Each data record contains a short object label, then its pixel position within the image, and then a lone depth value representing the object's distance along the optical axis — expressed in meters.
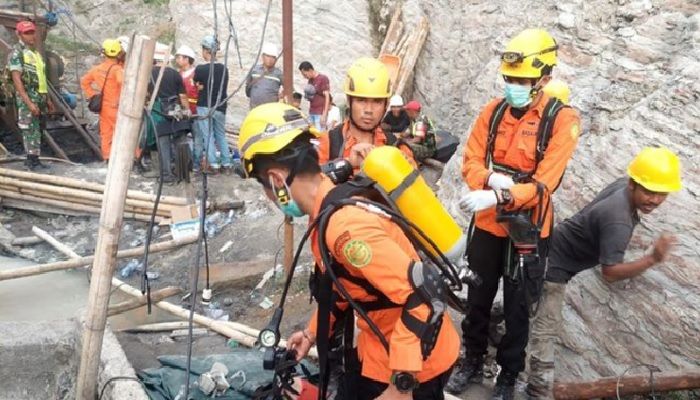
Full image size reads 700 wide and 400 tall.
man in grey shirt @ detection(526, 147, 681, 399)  3.54
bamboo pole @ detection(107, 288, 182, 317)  4.98
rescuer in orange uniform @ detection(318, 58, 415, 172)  4.29
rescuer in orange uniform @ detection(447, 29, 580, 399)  3.67
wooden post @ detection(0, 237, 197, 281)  5.73
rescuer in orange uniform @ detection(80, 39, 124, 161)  9.26
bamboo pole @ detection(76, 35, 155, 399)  2.81
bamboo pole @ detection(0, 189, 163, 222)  8.98
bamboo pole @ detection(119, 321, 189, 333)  5.47
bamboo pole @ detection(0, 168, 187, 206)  8.66
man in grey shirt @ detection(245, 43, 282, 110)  10.09
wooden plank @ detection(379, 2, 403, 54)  13.66
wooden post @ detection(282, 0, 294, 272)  5.01
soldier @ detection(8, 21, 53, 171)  9.43
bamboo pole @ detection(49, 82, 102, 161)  11.10
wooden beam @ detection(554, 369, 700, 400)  3.88
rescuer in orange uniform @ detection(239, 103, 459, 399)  2.29
